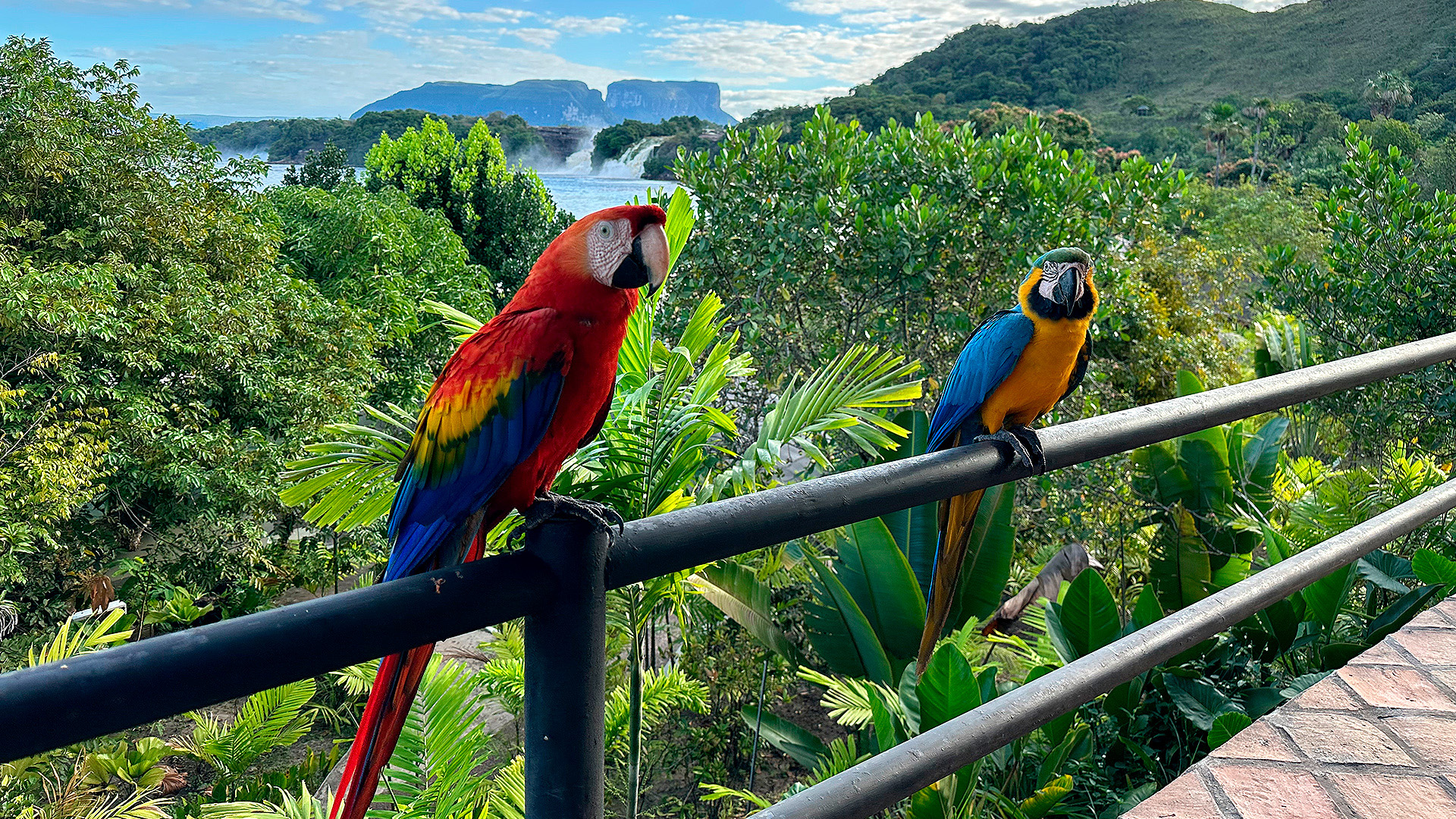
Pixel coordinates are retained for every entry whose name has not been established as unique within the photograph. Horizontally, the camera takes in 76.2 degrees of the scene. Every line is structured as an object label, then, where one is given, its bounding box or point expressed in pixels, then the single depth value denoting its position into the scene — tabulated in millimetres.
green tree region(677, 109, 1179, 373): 5750
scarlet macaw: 1220
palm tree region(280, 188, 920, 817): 3230
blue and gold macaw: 2117
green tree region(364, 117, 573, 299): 13883
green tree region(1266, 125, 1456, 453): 6035
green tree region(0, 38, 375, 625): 6133
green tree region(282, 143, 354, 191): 16188
